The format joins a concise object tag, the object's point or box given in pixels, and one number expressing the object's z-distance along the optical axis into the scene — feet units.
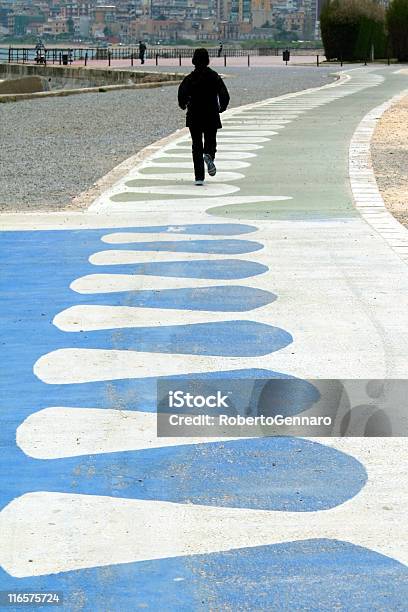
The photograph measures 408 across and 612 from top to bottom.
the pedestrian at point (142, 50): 272.70
